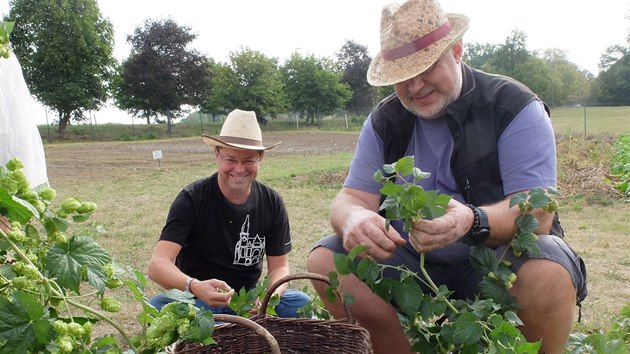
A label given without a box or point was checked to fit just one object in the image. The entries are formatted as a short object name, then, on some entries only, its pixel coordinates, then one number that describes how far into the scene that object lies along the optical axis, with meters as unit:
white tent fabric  2.23
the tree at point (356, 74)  54.34
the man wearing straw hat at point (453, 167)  1.90
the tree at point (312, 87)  47.22
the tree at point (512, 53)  54.03
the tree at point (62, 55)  36.09
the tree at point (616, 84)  49.28
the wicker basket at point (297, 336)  2.00
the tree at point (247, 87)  42.91
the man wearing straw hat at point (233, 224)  2.83
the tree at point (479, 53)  67.72
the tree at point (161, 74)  39.94
